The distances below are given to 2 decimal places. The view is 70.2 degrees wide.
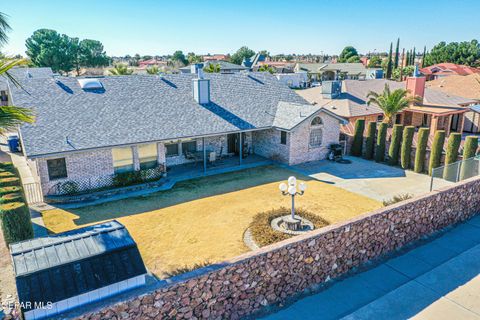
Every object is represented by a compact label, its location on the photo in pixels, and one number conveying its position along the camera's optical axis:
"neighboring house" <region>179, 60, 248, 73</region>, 64.94
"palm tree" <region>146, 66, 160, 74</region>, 53.14
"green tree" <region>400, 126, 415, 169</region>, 20.44
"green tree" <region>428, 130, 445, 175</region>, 18.88
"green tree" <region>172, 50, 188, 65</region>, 109.10
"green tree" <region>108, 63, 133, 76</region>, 44.49
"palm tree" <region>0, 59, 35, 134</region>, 7.42
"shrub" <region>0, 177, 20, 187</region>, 13.11
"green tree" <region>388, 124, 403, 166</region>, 21.16
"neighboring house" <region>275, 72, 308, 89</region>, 66.19
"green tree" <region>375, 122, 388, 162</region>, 21.95
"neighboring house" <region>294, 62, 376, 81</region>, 76.75
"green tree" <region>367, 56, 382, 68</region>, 97.35
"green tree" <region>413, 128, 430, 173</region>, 19.70
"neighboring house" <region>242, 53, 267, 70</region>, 89.78
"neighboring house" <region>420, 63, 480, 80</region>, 63.88
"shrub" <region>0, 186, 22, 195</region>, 12.22
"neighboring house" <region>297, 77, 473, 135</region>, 28.34
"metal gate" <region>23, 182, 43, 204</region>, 16.06
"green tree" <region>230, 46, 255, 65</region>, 120.69
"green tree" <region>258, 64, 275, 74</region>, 65.56
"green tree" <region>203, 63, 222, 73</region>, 50.44
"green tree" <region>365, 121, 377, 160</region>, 22.52
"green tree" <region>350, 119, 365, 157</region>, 23.09
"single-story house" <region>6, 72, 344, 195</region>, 16.41
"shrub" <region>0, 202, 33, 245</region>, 10.67
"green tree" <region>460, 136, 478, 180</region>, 15.59
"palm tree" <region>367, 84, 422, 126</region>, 25.39
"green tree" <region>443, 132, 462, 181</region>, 18.67
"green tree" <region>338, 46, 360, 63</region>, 117.38
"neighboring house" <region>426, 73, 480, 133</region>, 31.19
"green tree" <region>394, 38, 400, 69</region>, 74.00
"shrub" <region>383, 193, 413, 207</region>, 14.81
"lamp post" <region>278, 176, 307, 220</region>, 12.23
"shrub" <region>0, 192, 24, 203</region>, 11.47
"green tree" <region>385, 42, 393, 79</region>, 67.12
